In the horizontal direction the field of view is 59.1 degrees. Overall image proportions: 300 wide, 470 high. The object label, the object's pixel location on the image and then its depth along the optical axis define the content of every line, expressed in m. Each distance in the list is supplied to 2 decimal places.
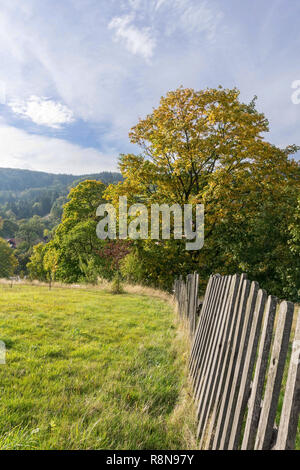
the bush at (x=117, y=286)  13.84
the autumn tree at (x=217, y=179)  12.84
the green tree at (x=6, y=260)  51.41
